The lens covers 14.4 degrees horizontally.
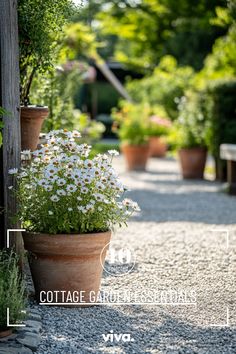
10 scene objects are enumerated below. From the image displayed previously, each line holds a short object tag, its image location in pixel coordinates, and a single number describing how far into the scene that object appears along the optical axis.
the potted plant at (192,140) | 16.11
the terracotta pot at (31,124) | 6.69
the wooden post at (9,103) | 5.92
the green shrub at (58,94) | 9.40
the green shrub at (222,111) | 15.21
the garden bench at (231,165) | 13.42
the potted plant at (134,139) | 18.09
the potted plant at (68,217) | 5.67
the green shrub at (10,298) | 4.91
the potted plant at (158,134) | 21.66
